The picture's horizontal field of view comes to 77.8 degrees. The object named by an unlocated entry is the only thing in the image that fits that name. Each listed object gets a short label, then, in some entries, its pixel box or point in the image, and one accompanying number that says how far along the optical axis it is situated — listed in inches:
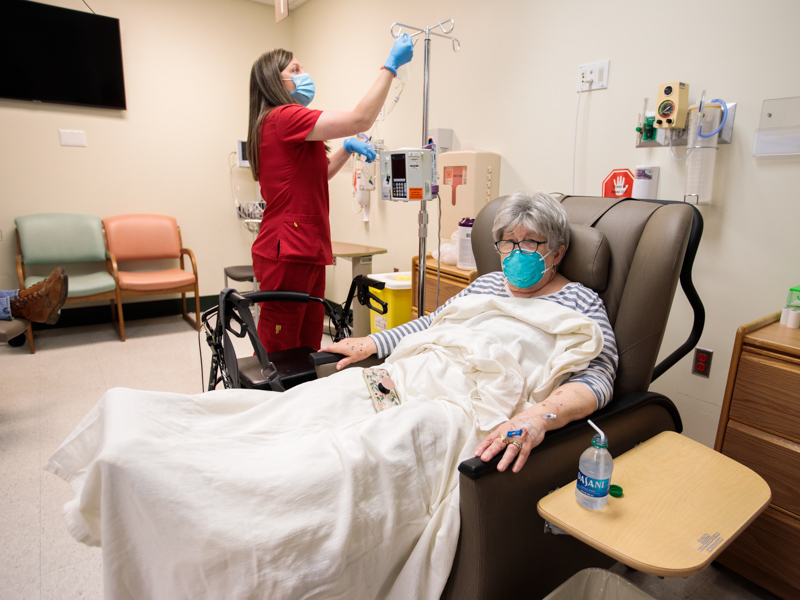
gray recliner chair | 38.1
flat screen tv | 130.2
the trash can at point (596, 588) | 41.7
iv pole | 77.6
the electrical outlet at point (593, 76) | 82.9
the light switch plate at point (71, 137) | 140.4
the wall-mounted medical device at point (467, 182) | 102.1
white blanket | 33.1
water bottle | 35.5
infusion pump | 73.5
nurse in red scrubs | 73.5
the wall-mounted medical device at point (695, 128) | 67.9
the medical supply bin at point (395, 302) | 113.3
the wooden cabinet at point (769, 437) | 51.2
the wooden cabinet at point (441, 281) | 95.9
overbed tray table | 31.9
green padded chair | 134.0
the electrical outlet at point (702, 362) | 74.8
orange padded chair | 139.6
